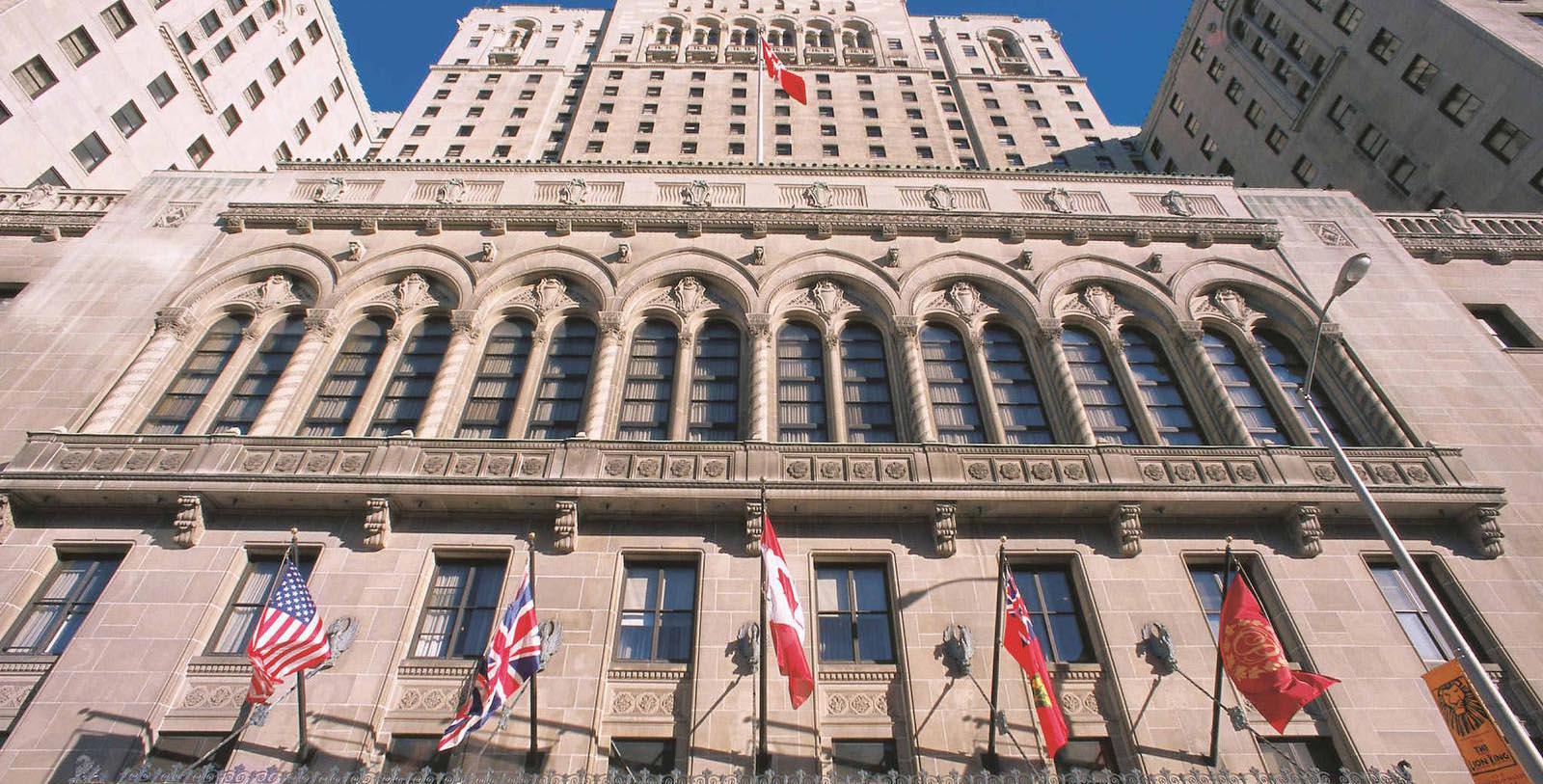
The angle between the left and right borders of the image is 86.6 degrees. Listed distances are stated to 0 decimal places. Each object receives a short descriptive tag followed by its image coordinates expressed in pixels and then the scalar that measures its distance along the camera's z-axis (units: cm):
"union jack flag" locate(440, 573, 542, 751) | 1202
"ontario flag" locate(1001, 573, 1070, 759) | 1294
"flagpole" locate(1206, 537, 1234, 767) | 1327
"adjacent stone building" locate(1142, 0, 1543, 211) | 3481
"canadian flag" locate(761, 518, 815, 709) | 1247
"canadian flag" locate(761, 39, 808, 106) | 3538
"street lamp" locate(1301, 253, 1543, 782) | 1012
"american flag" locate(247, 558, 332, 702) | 1256
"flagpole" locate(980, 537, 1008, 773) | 1328
